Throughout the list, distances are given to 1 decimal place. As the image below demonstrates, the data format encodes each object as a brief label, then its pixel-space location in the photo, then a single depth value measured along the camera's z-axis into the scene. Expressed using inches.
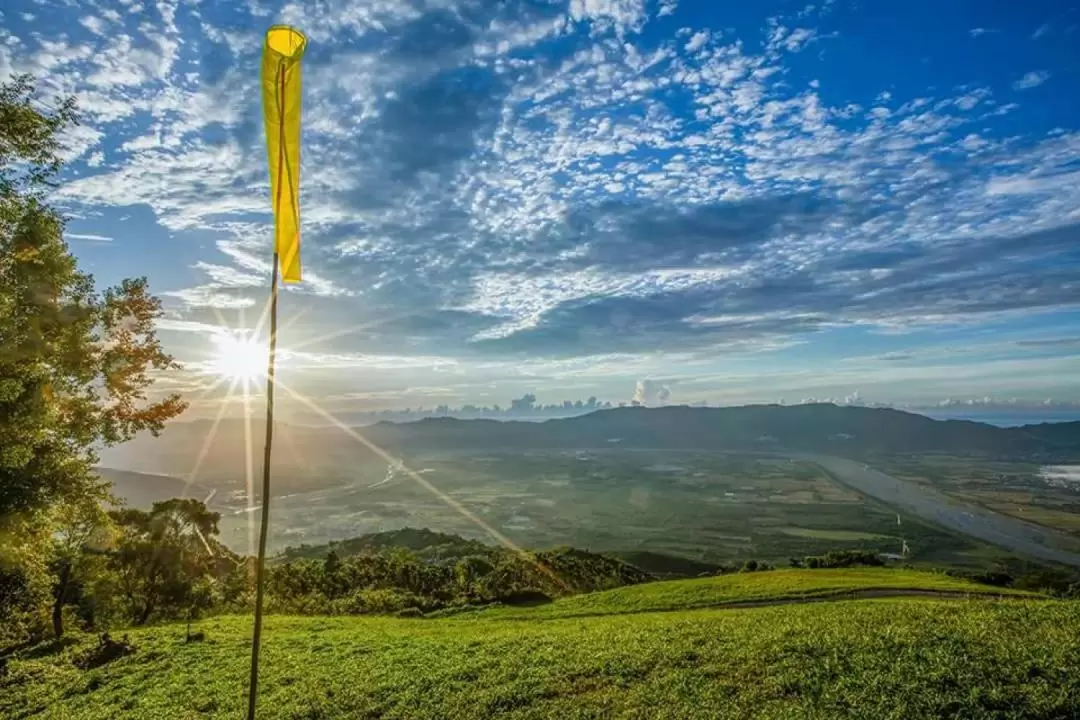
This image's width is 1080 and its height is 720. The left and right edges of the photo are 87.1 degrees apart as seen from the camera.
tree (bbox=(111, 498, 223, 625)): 1739.7
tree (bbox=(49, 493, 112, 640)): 833.5
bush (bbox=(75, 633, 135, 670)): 869.2
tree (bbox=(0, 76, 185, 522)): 615.5
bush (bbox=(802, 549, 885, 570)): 2113.7
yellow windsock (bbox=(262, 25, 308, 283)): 299.0
